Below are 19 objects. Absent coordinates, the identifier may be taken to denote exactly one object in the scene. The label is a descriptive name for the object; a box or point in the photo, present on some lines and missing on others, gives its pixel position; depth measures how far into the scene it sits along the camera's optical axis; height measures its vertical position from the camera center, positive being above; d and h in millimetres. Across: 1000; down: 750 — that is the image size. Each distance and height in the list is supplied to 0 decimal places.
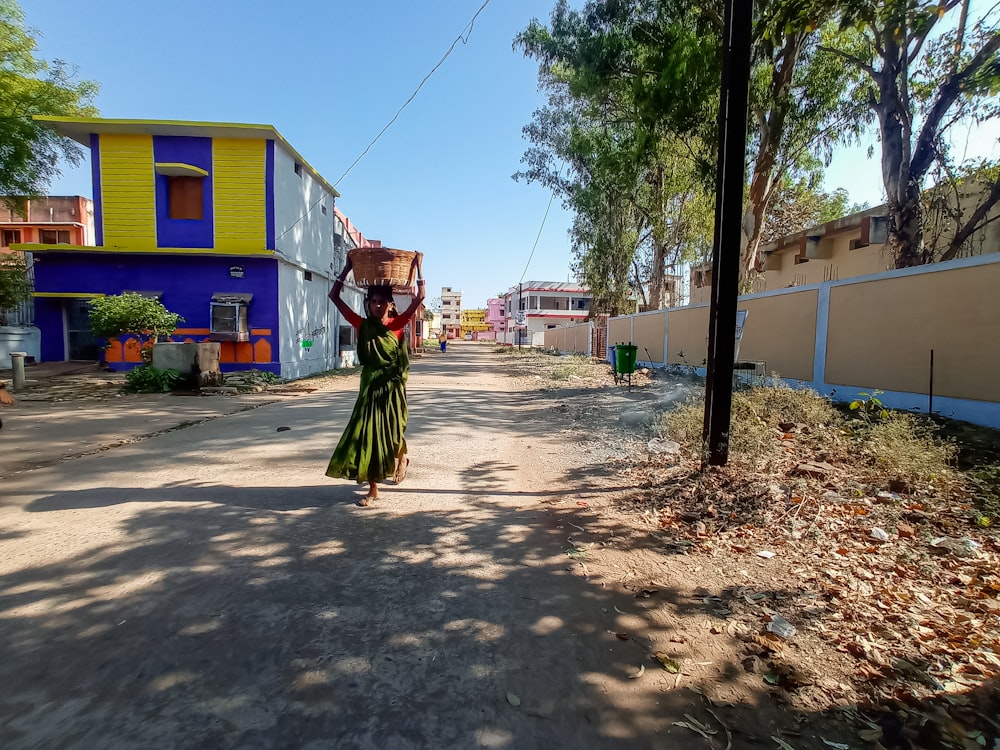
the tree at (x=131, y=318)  12289 +518
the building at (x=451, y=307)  113062 +8627
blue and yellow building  15555 +3245
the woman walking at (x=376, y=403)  4145 -510
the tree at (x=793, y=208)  22377 +6801
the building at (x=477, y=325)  108438 +4283
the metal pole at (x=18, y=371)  11500 -794
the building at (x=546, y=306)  64125 +5261
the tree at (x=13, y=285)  17203 +1761
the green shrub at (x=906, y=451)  4312 -908
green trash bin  12375 -287
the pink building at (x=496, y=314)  100150 +6522
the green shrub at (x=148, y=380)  11773 -967
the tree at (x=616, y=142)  11844 +6645
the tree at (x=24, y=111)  15883 +7335
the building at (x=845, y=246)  11008 +3043
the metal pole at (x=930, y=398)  6198 -564
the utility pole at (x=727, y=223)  4473 +1146
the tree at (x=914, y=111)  8578 +4398
